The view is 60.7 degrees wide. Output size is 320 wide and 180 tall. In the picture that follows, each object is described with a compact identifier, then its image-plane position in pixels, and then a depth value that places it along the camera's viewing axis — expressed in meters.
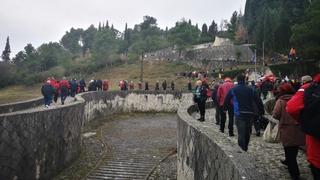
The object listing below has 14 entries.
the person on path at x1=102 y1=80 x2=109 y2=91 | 24.24
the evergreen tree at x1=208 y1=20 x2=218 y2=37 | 74.51
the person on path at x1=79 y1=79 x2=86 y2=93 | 22.14
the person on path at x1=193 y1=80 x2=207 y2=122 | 9.66
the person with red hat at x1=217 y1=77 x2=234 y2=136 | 8.02
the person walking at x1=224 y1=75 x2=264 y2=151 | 5.95
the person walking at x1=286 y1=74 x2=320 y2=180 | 3.41
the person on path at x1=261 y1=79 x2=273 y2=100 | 16.97
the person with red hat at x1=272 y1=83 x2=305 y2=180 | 4.71
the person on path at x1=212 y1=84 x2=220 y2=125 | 9.75
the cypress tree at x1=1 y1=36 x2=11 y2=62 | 72.08
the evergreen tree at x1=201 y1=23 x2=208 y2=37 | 74.19
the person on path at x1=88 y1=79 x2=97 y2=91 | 23.18
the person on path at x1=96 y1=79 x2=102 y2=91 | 23.77
